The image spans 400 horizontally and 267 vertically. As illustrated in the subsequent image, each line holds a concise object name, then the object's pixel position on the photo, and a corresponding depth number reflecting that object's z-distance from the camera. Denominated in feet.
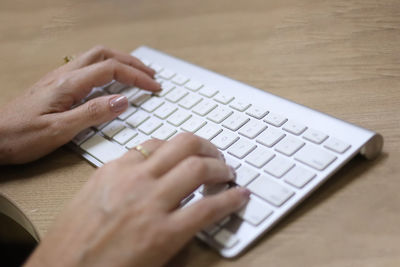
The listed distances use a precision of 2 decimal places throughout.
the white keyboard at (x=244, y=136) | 1.65
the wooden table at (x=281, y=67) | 1.61
